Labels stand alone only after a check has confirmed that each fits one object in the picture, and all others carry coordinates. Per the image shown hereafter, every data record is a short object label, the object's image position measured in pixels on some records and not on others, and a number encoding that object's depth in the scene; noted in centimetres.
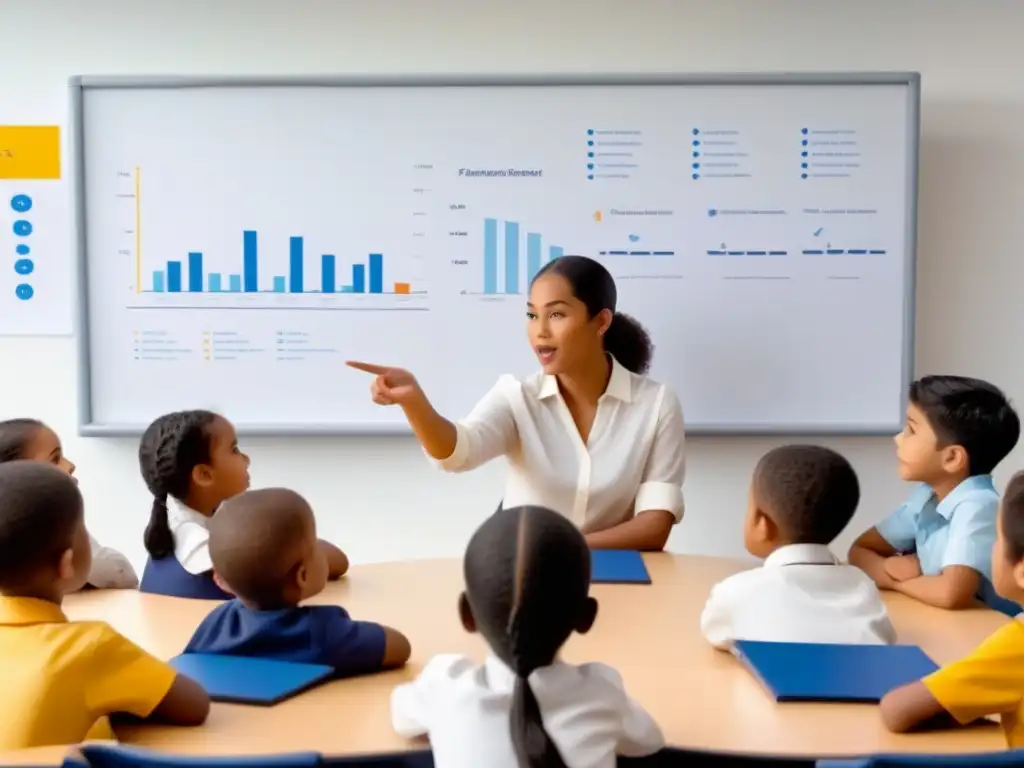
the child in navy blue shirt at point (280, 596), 153
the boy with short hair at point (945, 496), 202
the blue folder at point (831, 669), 144
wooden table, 133
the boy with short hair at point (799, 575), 164
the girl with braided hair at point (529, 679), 121
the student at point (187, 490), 210
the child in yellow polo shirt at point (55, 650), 130
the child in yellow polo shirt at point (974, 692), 133
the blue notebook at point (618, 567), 217
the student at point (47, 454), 216
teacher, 269
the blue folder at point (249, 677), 144
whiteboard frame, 319
